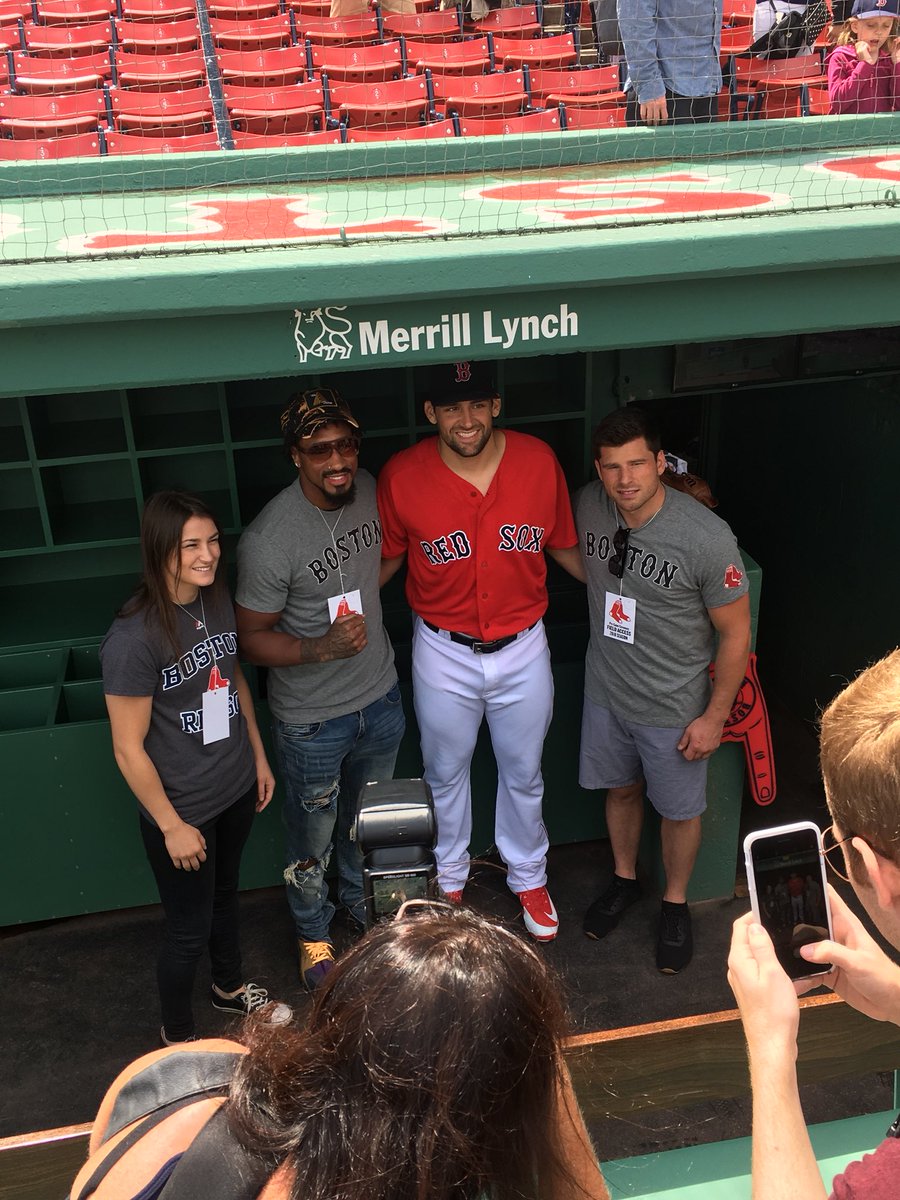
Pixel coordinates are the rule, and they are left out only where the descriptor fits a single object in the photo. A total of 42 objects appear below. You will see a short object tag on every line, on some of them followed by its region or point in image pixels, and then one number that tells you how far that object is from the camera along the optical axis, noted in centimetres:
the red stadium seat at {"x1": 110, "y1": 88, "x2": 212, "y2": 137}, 621
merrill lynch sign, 275
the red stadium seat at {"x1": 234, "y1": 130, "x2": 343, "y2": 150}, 576
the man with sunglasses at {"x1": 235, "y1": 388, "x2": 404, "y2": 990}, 310
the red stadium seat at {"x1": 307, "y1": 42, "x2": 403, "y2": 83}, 704
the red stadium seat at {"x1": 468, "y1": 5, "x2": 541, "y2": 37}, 775
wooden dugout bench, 188
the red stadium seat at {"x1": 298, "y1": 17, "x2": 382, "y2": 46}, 744
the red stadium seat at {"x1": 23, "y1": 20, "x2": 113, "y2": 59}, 725
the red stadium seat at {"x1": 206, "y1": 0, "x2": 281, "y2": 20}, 774
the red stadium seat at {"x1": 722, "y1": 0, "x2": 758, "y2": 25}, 734
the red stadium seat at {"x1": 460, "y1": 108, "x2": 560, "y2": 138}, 602
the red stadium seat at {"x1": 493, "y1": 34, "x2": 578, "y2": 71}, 721
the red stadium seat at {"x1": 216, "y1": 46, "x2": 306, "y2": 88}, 689
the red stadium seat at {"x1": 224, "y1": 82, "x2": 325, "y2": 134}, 640
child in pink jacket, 478
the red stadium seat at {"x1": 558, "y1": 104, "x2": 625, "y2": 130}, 619
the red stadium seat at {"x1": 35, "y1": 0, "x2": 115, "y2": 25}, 757
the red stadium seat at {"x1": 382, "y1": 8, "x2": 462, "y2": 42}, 755
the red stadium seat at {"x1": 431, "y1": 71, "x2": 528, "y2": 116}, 662
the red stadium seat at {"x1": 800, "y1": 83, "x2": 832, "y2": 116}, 600
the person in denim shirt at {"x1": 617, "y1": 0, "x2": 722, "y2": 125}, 456
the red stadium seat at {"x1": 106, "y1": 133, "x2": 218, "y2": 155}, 582
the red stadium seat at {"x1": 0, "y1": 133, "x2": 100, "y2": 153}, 575
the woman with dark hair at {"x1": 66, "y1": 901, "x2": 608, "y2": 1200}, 103
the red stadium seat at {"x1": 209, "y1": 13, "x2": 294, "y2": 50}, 736
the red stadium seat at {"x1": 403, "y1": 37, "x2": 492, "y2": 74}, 721
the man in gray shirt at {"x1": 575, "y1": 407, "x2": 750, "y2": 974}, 318
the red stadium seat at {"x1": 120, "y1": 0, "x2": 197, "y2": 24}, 767
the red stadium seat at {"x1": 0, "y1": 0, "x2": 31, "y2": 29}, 734
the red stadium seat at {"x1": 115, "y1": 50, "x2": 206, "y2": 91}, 687
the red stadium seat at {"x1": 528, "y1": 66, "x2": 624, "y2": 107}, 671
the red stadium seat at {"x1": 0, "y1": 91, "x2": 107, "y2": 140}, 614
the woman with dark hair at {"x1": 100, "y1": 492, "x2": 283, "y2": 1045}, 276
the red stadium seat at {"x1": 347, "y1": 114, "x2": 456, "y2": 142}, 607
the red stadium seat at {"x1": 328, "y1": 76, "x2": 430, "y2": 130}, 643
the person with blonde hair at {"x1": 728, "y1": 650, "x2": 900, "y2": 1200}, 119
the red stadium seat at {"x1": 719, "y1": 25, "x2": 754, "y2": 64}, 704
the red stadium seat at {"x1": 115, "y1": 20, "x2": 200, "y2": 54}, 733
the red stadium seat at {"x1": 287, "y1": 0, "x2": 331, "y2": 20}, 772
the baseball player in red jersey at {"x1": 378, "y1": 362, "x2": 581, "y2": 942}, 328
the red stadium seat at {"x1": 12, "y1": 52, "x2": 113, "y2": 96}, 667
